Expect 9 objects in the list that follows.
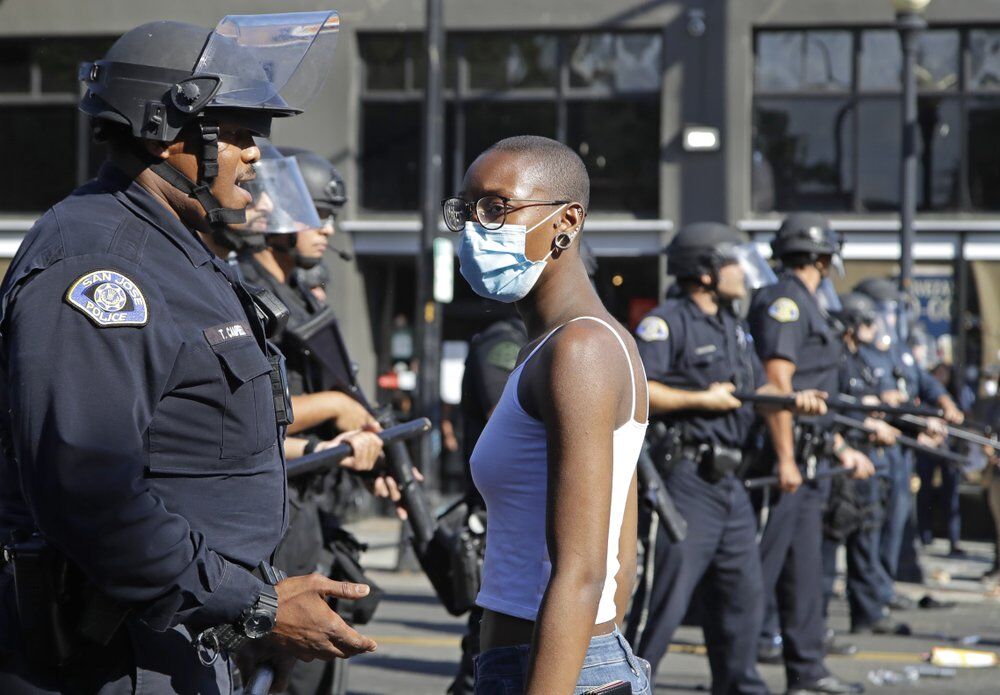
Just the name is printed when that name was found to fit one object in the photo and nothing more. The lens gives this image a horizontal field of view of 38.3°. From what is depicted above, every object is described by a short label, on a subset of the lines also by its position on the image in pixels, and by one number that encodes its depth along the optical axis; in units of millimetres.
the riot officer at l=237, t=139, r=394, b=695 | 5031
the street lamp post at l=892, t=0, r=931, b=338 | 13125
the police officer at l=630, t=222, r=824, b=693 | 6309
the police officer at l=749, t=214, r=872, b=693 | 7352
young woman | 2678
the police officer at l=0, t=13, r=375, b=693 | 2455
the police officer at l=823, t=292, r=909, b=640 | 9062
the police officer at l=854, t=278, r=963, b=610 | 11078
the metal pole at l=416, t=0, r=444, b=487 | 13688
